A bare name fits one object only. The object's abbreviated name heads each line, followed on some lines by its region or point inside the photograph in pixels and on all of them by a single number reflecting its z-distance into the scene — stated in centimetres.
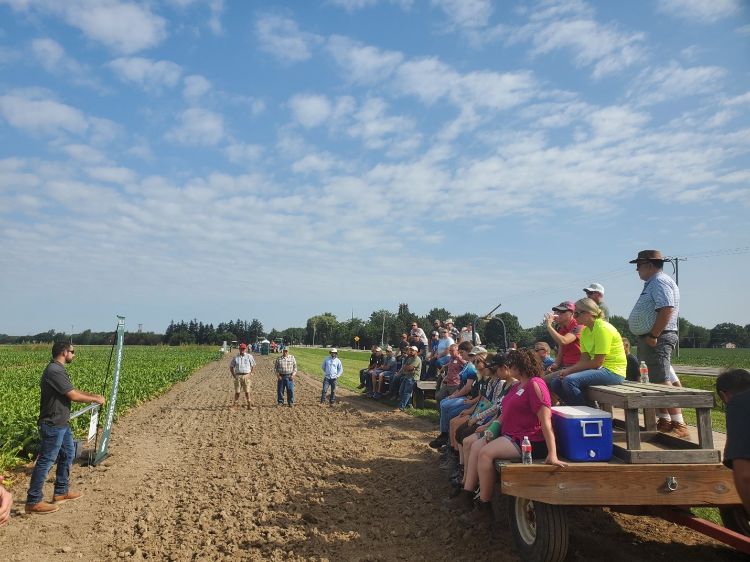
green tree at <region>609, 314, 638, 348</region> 6800
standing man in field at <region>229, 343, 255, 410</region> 1579
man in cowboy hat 525
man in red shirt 606
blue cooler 412
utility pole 4734
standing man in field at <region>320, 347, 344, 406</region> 1573
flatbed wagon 387
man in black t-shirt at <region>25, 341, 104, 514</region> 599
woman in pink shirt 446
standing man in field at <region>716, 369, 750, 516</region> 244
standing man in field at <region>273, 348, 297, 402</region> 1577
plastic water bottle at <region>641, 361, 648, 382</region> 520
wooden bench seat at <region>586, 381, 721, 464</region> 402
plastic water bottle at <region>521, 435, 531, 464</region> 411
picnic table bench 1400
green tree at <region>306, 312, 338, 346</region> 14061
